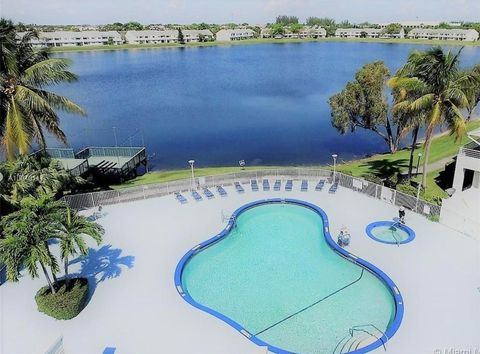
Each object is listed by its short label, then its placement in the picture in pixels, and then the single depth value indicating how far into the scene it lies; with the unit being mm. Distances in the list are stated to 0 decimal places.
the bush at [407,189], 22919
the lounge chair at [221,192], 24822
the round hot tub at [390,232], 19328
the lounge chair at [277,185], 25438
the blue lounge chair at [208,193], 24578
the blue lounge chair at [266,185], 25491
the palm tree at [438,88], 21406
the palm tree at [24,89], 19312
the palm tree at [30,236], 12859
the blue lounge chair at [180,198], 24011
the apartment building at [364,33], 182125
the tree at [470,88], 21812
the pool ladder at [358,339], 13258
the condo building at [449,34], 152125
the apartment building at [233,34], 175125
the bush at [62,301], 14328
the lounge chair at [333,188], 24773
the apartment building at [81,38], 151625
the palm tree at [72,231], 13742
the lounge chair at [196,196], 24281
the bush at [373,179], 24484
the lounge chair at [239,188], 25306
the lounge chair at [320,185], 25109
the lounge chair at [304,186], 25247
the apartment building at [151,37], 164500
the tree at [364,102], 33000
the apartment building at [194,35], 169750
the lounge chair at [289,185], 25441
